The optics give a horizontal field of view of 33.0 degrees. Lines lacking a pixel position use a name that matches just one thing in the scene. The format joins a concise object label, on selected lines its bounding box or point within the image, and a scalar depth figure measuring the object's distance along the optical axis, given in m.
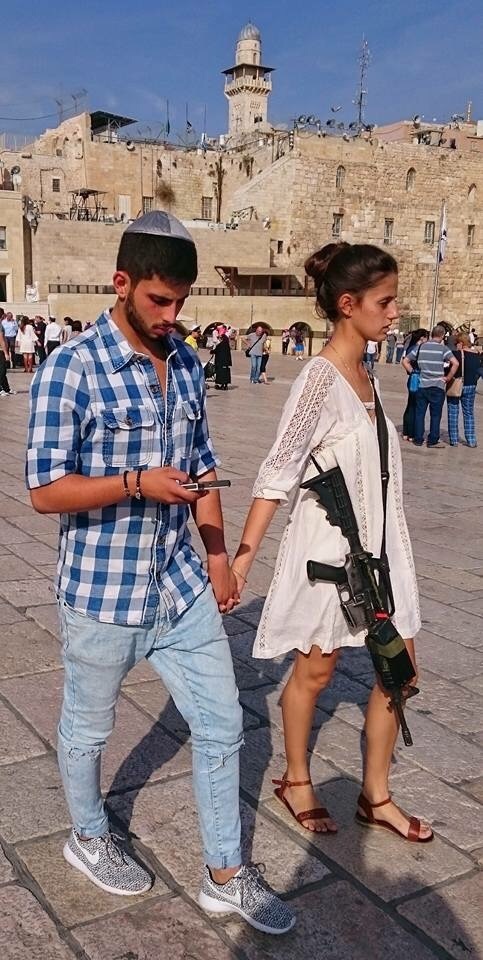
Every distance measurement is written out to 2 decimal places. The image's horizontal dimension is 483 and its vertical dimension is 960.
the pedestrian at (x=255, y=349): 18.88
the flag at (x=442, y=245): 35.66
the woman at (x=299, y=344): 31.89
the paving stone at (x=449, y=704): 3.40
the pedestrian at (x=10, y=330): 19.97
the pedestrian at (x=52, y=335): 20.22
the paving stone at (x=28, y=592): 4.66
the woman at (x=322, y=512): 2.37
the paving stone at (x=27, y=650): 3.74
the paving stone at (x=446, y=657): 3.93
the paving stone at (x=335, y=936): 2.07
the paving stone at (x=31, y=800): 2.53
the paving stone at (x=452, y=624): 4.40
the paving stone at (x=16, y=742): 2.96
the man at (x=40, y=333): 21.78
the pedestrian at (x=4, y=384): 15.16
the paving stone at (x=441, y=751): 3.01
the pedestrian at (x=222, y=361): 17.31
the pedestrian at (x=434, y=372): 10.56
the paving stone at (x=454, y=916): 2.13
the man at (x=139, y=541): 1.86
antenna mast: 61.51
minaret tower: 68.06
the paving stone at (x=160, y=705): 3.25
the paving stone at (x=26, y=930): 2.01
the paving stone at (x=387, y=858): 2.36
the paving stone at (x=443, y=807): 2.62
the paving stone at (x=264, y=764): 2.85
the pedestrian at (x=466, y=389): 10.95
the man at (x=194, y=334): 16.62
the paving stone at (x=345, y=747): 3.02
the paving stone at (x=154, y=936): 2.03
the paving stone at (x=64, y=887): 2.16
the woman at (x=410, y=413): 11.46
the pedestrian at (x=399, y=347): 31.73
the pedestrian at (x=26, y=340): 19.23
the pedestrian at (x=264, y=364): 20.03
